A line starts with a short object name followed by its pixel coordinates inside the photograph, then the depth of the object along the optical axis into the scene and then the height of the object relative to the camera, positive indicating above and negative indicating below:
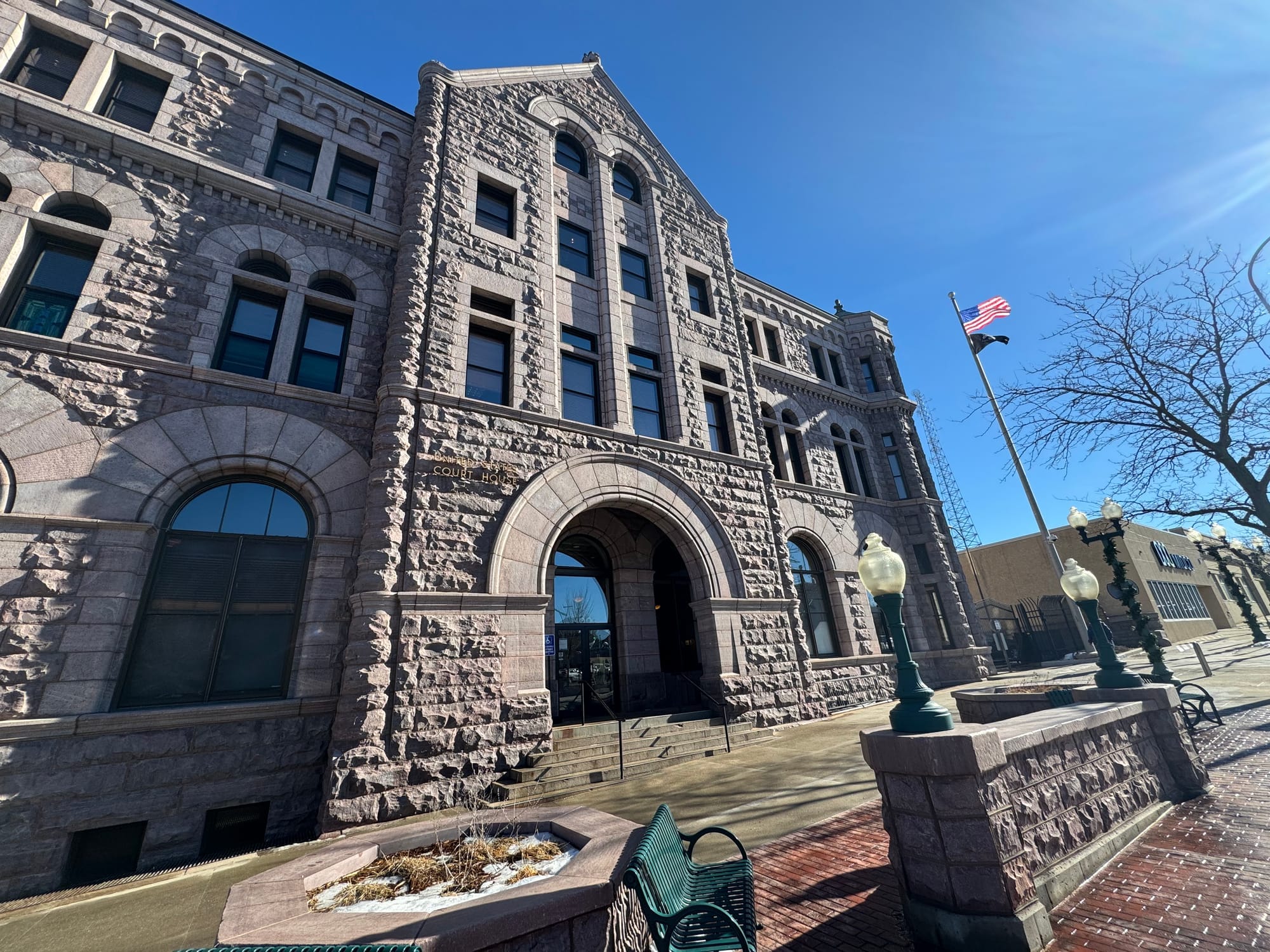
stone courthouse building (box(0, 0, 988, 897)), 7.02 +4.11
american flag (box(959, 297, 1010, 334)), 18.12 +11.32
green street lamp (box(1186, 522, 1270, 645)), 17.01 +2.96
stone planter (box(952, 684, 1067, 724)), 7.80 -0.79
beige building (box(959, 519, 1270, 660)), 28.48 +4.02
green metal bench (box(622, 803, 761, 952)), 2.78 -1.36
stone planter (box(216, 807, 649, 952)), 2.41 -1.04
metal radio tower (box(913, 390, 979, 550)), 42.75 +12.45
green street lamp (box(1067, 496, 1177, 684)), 8.52 +0.98
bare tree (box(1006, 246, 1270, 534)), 10.87 +4.74
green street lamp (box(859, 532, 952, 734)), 4.27 +0.10
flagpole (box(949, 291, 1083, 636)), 17.62 +5.60
